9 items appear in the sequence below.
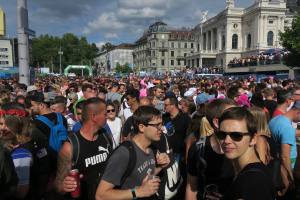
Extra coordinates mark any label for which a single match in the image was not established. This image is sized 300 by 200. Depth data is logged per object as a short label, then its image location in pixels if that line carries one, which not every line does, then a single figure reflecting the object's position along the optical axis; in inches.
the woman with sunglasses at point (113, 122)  166.8
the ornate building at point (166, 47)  3596.3
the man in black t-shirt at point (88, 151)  89.0
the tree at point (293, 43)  1166.7
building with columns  2155.0
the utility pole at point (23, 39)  269.8
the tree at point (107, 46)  4638.6
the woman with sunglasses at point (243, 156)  57.4
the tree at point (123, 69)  3229.8
